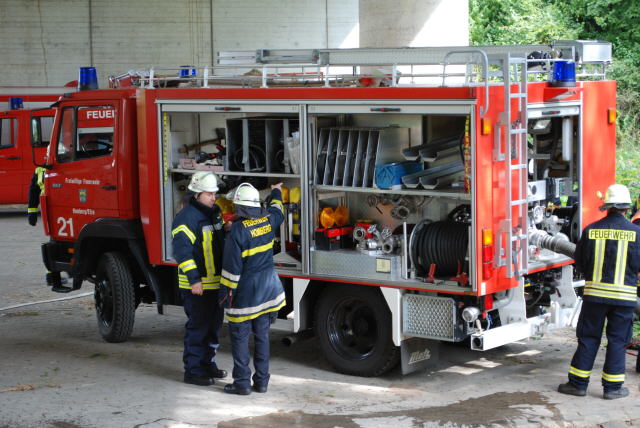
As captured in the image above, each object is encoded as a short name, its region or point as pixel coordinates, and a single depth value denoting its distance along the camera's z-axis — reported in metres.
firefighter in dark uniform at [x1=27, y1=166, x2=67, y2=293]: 10.41
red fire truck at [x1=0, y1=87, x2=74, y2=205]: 19.73
